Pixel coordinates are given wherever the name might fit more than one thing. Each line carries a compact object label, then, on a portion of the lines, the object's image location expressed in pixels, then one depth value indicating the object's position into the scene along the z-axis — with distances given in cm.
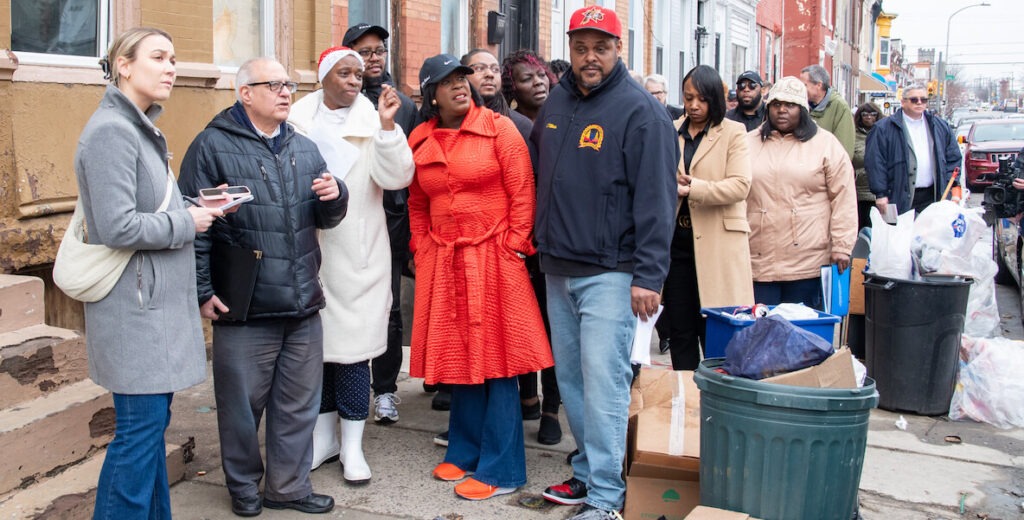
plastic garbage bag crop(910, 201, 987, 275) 625
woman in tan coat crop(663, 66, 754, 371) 528
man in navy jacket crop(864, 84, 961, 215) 835
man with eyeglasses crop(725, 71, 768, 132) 809
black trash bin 608
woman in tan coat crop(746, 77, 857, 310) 582
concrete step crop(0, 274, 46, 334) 468
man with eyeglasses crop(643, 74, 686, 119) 869
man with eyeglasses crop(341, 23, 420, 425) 547
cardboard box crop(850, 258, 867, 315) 725
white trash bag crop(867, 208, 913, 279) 621
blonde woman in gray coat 340
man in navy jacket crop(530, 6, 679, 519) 406
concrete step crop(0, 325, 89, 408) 439
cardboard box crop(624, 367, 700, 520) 427
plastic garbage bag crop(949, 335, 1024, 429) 607
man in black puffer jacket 413
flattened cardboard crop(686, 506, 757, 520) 371
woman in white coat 468
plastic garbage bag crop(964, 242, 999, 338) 730
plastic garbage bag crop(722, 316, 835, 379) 381
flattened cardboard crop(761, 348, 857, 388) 373
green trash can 363
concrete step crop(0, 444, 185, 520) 398
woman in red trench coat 459
